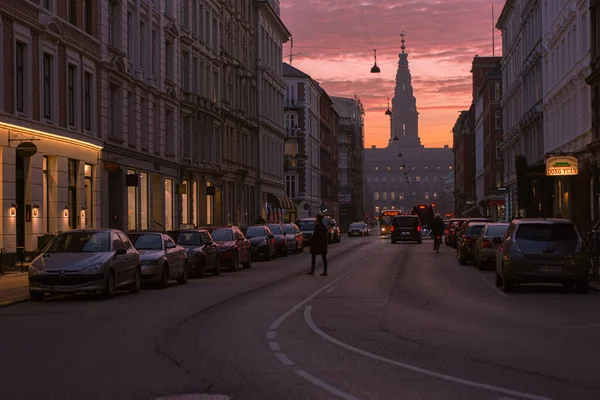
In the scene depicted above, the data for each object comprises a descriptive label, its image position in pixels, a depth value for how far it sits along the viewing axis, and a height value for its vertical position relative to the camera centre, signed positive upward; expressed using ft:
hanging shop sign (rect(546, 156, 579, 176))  139.95 +5.76
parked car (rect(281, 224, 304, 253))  168.81 -4.18
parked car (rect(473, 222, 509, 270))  108.17 -3.75
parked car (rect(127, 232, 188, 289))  80.74 -3.58
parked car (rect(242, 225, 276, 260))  139.85 -3.89
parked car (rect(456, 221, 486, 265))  122.62 -3.76
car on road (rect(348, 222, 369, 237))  329.11 -6.03
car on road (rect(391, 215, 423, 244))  231.09 -3.93
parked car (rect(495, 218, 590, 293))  72.08 -3.26
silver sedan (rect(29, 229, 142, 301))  67.46 -3.36
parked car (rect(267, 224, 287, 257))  155.53 -4.09
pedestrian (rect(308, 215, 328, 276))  101.24 -2.91
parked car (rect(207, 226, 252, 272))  110.32 -3.70
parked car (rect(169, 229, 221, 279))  97.19 -3.56
